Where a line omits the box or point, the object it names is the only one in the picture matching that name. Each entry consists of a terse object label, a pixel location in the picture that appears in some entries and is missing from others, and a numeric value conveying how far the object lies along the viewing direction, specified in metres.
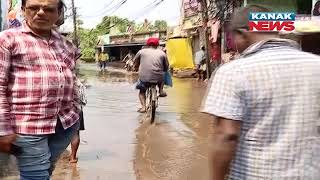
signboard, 30.15
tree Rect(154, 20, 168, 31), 65.95
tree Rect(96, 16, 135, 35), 72.12
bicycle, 10.29
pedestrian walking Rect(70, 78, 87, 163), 6.33
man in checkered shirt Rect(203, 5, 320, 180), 2.47
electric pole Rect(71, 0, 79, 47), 41.50
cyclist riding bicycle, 10.45
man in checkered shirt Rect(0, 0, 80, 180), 3.14
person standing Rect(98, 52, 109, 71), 42.22
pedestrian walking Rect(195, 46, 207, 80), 24.53
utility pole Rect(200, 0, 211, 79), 20.98
